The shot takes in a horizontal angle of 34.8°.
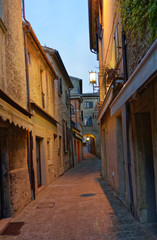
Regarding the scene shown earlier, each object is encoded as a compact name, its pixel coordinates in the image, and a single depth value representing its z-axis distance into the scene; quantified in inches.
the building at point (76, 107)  1216.0
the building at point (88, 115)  1526.9
